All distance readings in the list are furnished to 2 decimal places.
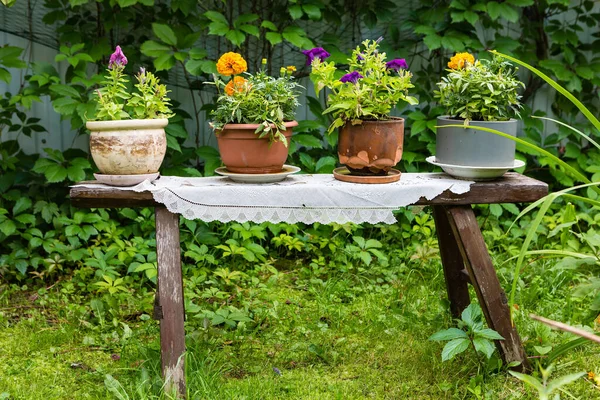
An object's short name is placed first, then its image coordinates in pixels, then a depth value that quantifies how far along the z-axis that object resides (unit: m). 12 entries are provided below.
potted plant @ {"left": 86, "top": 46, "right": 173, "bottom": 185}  2.34
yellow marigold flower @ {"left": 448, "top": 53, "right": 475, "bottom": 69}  2.57
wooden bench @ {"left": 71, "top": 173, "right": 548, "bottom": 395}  2.34
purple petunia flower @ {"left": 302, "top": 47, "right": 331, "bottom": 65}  2.51
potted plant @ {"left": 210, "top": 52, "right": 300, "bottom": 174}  2.37
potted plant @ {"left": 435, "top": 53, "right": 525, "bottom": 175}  2.40
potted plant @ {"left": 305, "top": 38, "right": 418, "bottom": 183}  2.39
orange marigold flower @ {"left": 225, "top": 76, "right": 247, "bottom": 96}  2.42
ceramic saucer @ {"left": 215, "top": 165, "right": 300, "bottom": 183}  2.40
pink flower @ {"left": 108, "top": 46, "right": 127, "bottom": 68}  2.43
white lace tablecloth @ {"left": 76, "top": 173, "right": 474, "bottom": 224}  2.34
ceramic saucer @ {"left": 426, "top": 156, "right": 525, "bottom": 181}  2.42
